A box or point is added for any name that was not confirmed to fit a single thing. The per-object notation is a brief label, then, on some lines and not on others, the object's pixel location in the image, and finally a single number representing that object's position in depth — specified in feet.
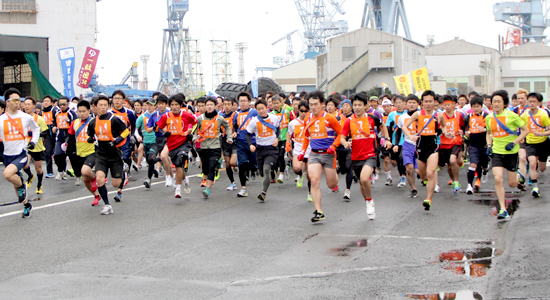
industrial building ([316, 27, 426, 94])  182.91
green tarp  108.58
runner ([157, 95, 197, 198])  36.96
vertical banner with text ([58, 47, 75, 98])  83.05
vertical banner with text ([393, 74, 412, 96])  73.61
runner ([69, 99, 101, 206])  33.12
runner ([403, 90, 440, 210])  32.65
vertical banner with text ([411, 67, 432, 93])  69.46
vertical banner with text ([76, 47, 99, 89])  90.74
